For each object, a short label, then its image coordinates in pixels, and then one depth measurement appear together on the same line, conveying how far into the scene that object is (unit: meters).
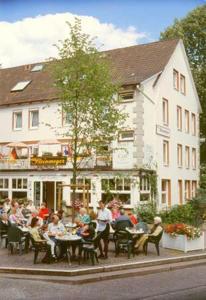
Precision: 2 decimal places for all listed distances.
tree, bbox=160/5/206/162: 31.60
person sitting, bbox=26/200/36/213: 18.05
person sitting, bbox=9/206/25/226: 14.62
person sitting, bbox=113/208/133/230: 13.55
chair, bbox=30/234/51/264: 11.71
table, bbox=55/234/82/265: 11.36
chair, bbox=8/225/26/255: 12.88
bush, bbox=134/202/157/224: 22.52
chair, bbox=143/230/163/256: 13.35
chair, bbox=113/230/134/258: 12.96
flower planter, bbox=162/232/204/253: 14.34
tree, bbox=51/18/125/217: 16.70
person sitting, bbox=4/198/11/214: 18.17
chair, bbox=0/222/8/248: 14.88
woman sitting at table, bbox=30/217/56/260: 11.77
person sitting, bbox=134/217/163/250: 13.46
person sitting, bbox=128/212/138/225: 16.37
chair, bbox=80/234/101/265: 11.52
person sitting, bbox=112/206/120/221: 16.77
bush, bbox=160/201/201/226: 21.22
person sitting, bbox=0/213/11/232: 14.88
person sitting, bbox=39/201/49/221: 17.96
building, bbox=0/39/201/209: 25.16
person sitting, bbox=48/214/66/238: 12.24
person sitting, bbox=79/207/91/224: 14.13
